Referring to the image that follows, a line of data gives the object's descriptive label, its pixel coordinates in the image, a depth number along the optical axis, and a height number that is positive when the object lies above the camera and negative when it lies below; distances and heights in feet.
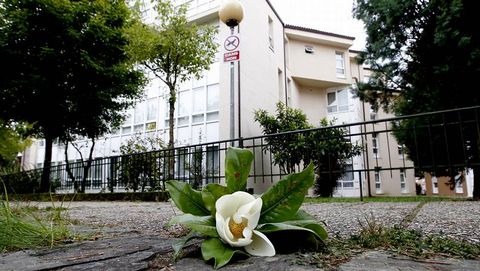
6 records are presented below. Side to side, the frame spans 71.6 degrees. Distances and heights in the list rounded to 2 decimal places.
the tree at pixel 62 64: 27.94 +10.19
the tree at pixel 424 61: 24.13 +9.12
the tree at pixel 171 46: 29.76 +11.94
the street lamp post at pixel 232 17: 16.20 +7.82
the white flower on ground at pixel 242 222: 3.17 -0.44
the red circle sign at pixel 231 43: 14.51 +5.88
